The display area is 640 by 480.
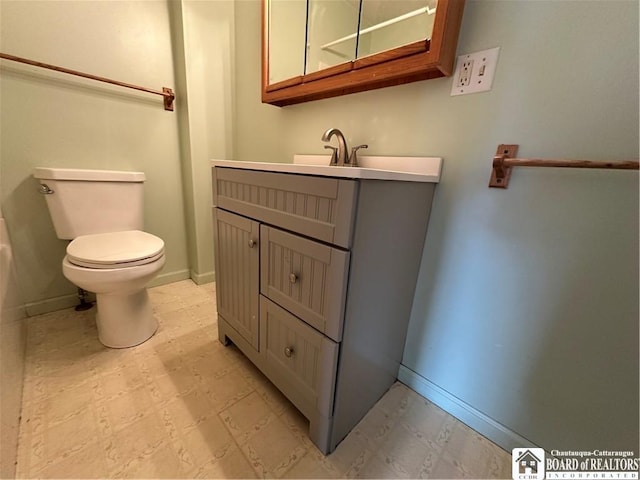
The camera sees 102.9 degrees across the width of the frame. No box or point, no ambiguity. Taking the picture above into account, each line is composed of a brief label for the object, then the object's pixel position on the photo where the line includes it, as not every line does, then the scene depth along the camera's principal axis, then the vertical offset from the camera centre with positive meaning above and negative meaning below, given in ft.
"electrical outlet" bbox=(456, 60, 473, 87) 2.53 +1.05
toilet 3.30 -1.29
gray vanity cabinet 2.11 -1.04
